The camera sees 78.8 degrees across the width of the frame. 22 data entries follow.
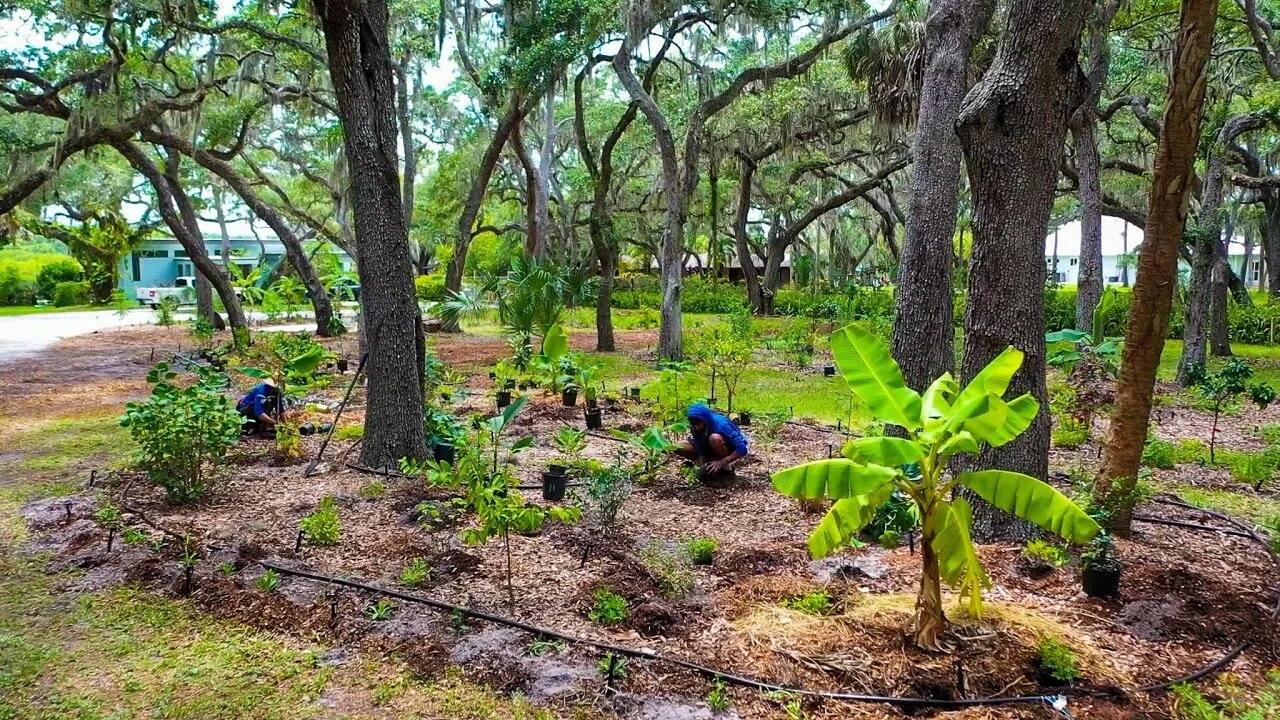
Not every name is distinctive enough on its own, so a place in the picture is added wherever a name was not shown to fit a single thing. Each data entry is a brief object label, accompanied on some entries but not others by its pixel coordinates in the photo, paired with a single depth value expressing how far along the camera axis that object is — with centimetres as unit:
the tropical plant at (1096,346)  668
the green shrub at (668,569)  385
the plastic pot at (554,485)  520
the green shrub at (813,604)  359
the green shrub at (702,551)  423
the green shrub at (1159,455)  630
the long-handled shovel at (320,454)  594
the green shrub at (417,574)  392
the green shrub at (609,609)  354
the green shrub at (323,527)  446
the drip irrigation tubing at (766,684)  285
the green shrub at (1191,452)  657
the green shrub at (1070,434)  713
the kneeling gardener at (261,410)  720
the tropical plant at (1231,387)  651
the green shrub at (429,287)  2838
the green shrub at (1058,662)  301
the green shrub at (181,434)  498
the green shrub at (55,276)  3353
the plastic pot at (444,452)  606
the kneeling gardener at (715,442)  549
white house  4534
